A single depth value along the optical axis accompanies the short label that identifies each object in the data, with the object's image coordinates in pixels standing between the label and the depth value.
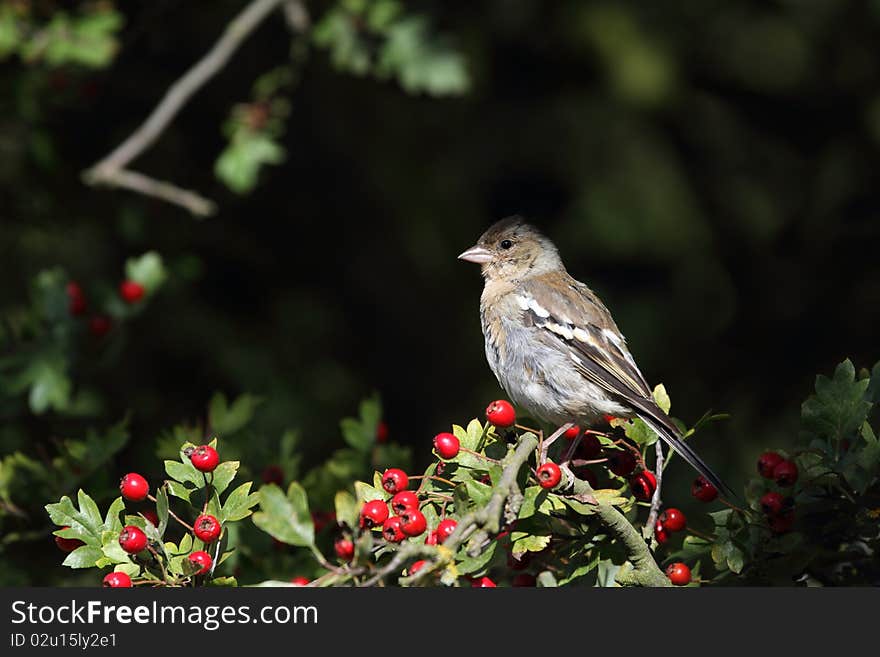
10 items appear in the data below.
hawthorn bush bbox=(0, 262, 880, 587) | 4.50
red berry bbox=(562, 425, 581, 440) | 6.75
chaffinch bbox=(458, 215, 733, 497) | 7.36
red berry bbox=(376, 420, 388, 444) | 7.14
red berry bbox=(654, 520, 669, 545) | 5.77
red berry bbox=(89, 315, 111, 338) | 8.09
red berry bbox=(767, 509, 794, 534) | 5.16
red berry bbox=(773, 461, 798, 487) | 5.29
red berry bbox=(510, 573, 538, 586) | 5.62
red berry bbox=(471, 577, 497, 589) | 5.18
